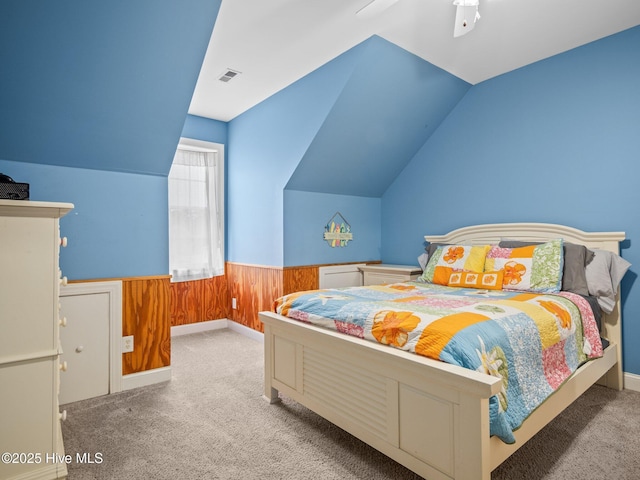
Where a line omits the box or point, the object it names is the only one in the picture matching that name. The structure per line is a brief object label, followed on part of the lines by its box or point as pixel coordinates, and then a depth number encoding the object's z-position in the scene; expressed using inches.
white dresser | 56.8
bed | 52.0
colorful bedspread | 57.4
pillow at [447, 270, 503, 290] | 104.2
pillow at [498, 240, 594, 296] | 96.3
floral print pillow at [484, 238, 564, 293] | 97.3
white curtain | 155.2
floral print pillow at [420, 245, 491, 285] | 112.4
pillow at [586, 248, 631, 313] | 95.7
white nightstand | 143.2
